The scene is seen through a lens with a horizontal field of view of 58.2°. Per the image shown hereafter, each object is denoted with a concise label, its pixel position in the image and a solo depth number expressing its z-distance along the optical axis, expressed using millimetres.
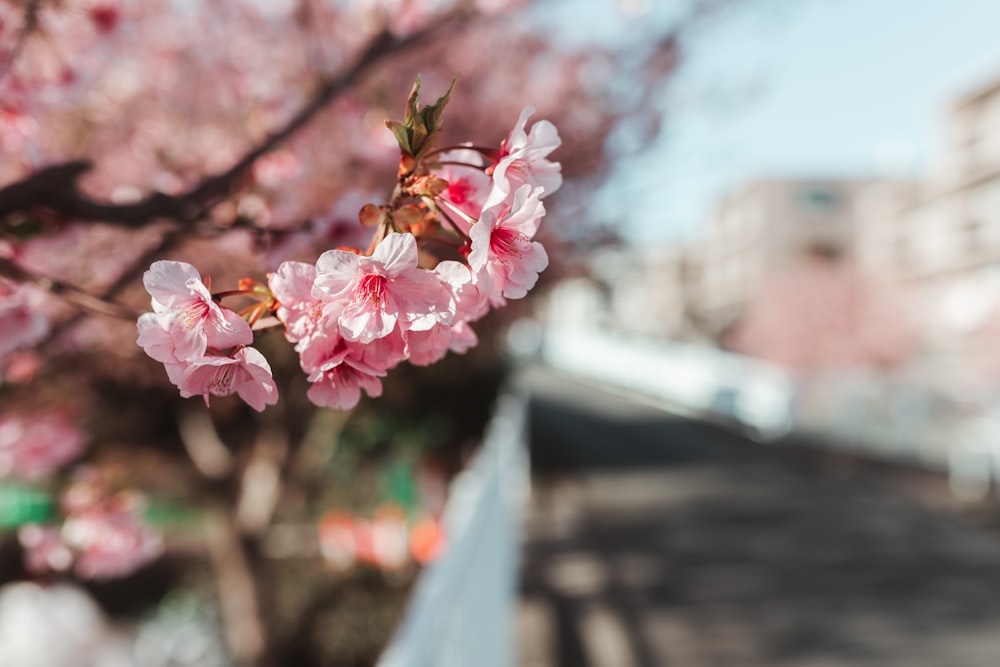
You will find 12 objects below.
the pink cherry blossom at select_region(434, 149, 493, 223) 258
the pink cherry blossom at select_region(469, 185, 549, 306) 228
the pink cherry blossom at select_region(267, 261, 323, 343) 233
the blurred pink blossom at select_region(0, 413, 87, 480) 2558
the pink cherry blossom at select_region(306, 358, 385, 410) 248
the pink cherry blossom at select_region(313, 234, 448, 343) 221
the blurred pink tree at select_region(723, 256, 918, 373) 19703
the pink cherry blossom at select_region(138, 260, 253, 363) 226
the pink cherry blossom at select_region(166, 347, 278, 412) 226
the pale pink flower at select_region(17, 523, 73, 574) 2410
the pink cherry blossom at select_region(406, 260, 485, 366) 231
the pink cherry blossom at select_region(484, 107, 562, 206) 234
